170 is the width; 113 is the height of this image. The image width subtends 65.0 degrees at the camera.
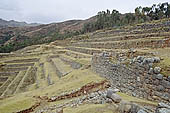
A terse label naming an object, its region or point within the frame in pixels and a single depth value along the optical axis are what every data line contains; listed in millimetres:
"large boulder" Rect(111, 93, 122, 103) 4984
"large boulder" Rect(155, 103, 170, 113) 3211
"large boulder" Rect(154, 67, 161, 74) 4234
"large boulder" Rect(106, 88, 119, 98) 5565
